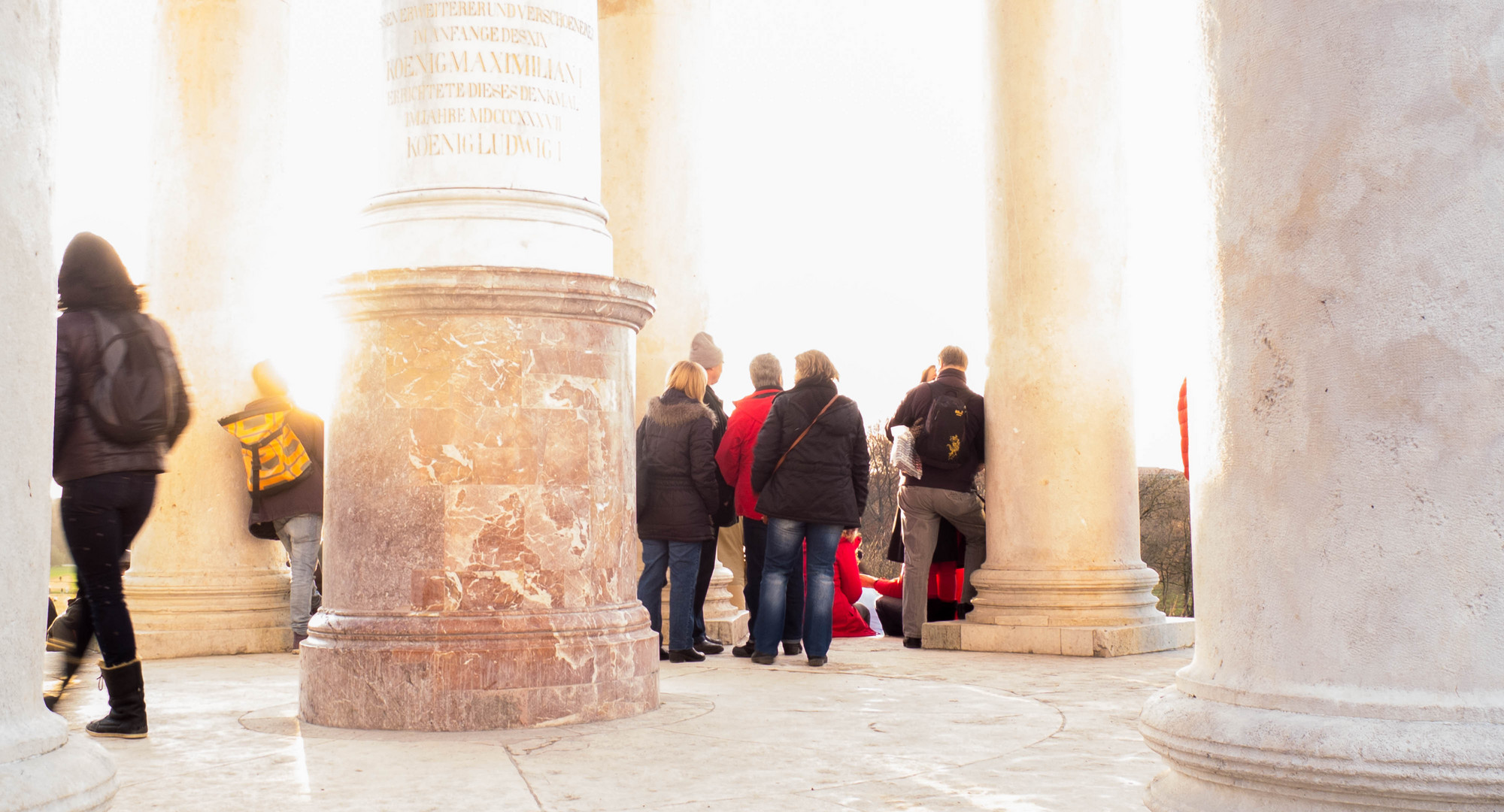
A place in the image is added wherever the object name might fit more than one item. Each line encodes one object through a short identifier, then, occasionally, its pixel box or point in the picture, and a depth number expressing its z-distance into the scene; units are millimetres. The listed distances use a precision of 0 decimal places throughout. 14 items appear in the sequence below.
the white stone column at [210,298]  13305
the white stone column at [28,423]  3758
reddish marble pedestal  7883
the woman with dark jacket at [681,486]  11875
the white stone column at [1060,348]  12953
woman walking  7414
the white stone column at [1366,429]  3967
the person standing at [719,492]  12602
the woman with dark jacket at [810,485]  11586
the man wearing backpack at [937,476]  13500
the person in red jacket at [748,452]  12422
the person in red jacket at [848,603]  14898
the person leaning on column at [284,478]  13000
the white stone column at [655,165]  14664
